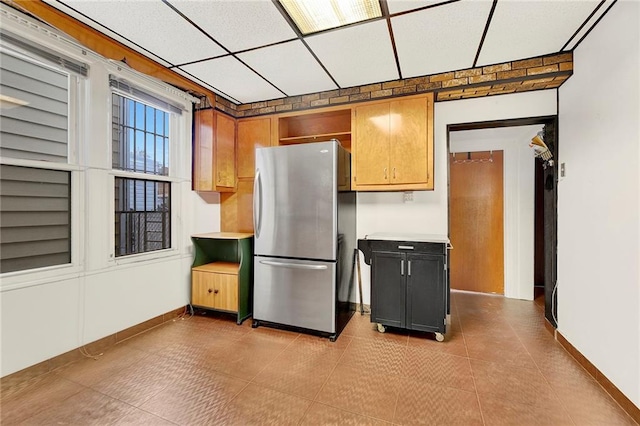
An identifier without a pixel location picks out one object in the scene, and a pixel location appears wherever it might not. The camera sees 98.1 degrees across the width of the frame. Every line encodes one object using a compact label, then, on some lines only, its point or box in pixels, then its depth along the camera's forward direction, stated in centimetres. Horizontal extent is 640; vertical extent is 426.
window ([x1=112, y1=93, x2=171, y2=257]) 262
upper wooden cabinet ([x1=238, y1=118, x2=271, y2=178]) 349
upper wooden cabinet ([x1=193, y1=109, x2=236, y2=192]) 328
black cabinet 257
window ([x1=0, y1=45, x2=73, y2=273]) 192
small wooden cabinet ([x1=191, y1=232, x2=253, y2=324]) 306
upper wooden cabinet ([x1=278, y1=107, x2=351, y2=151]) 336
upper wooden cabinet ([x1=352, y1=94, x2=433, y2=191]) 282
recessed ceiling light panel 184
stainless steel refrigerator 269
